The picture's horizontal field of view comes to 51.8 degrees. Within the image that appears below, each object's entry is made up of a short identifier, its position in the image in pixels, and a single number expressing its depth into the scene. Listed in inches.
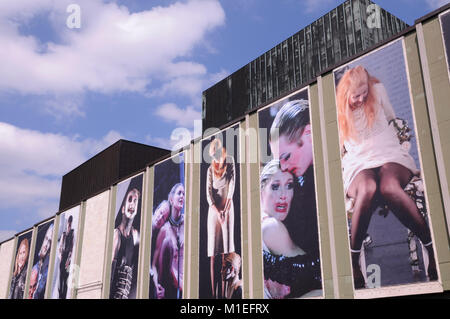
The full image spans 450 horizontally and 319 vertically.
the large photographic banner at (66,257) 1407.5
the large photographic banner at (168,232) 1061.8
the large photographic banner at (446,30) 669.9
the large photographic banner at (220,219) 930.1
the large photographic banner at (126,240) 1191.6
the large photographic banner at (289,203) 789.9
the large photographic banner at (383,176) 653.3
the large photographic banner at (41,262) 1547.7
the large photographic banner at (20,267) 1675.7
